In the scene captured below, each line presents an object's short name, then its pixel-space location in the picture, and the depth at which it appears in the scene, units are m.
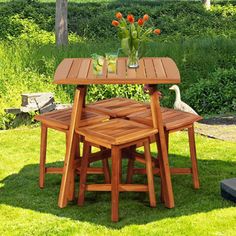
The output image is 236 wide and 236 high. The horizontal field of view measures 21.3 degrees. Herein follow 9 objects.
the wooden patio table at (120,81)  5.69
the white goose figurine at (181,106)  8.55
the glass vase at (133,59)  6.16
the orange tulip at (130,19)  5.94
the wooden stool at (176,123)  6.18
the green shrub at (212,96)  11.02
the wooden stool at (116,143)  5.59
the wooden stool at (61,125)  6.24
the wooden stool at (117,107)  6.53
